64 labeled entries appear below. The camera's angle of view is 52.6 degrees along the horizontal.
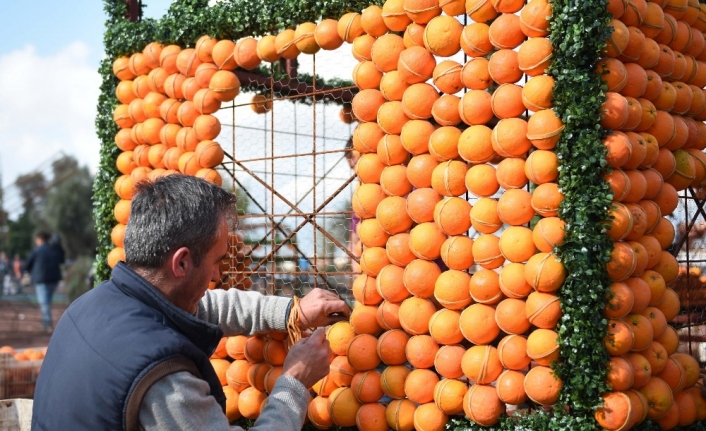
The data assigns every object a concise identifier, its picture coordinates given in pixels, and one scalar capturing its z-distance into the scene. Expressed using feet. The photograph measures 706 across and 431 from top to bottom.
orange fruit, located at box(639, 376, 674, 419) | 12.15
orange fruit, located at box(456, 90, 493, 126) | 12.64
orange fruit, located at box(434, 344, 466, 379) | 12.67
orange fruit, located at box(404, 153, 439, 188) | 13.28
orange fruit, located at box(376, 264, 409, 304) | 13.43
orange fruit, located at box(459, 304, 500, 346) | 12.34
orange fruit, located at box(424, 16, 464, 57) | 13.15
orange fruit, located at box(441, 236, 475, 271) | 12.70
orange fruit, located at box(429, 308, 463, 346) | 12.69
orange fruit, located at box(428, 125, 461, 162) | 12.96
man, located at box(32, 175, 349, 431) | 6.19
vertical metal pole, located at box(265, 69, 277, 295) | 16.16
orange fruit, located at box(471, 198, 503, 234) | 12.49
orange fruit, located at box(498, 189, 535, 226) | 12.15
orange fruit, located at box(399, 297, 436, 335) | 13.12
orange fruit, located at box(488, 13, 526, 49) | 12.43
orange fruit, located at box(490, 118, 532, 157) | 12.18
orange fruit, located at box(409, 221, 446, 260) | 13.00
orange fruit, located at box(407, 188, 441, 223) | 13.14
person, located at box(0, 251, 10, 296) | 71.13
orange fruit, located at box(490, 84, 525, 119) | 12.35
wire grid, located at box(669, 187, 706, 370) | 15.47
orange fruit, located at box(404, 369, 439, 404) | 13.00
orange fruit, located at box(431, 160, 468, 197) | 12.89
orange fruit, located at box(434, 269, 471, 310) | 12.67
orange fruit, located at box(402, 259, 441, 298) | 13.07
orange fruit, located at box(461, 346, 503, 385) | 12.29
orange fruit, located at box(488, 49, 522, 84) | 12.44
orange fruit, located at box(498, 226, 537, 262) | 12.09
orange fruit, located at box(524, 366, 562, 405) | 11.75
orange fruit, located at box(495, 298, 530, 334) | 12.00
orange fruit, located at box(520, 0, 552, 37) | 11.97
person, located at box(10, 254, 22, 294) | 78.69
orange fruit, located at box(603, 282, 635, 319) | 11.68
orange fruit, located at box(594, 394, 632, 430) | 11.54
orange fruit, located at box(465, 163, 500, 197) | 12.59
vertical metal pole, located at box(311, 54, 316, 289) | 15.33
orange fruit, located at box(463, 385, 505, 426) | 12.32
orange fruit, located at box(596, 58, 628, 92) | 12.03
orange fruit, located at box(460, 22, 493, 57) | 12.90
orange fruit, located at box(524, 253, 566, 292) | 11.60
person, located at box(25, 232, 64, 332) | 36.78
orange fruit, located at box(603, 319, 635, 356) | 11.68
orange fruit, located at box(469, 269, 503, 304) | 12.42
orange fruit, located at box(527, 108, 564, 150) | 11.84
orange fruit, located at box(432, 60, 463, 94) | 13.16
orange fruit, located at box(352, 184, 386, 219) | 14.02
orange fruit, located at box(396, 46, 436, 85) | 13.43
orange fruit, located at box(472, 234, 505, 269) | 12.42
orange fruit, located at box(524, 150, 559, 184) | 11.87
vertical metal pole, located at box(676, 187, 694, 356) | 14.94
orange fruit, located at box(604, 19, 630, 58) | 12.00
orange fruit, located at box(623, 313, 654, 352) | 12.00
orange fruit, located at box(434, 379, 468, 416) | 12.62
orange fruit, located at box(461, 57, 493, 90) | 12.84
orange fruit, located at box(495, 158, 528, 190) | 12.30
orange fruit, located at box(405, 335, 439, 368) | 13.01
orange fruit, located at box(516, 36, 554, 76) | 11.98
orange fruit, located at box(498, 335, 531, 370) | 12.03
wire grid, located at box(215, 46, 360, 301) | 15.51
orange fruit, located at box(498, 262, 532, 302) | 12.01
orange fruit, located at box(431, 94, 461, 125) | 13.06
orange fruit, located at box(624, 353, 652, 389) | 11.99
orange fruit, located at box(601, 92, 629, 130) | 11.78
